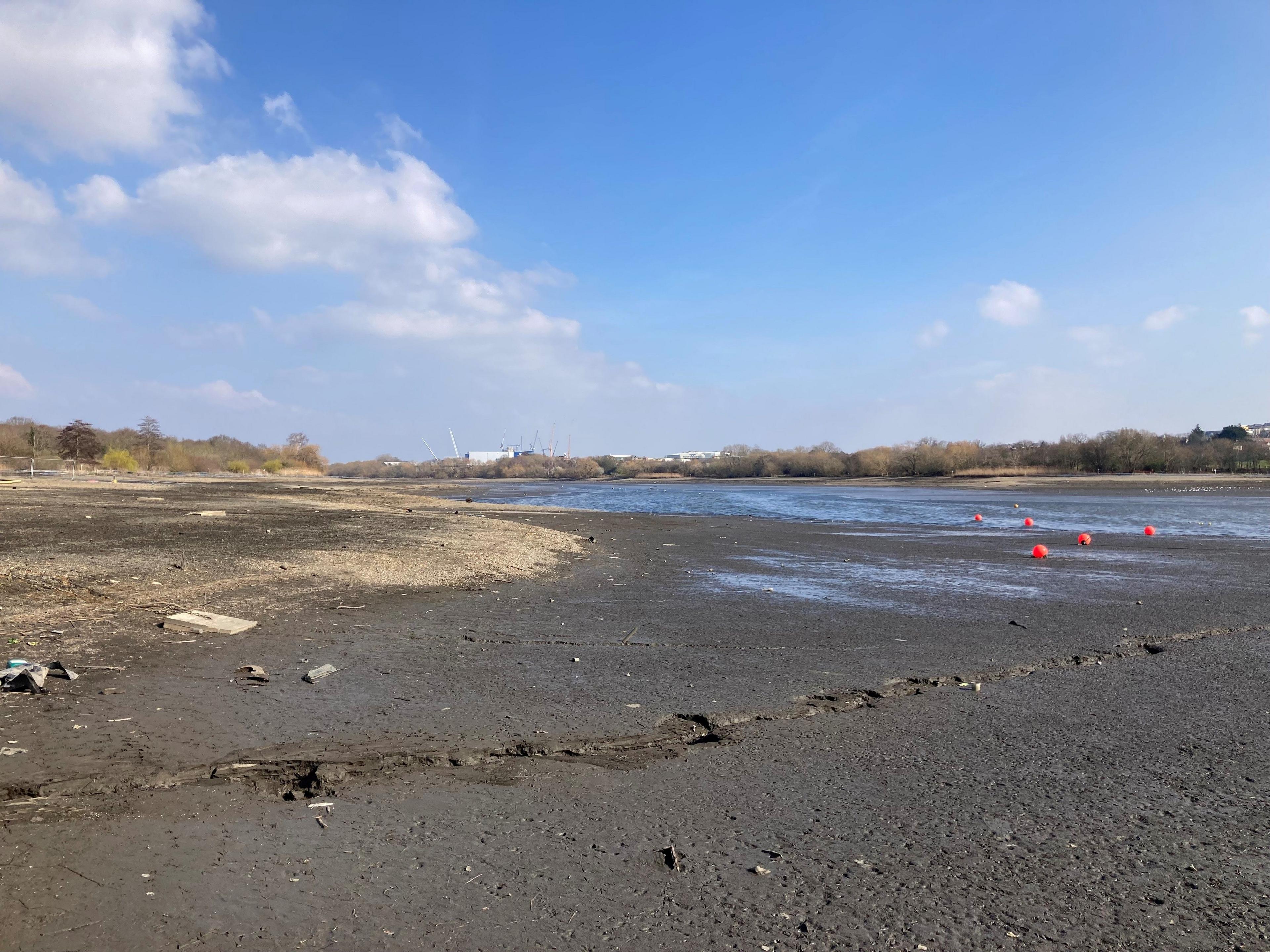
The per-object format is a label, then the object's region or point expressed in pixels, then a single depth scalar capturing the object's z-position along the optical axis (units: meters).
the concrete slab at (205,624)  7.56
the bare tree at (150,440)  92.25
